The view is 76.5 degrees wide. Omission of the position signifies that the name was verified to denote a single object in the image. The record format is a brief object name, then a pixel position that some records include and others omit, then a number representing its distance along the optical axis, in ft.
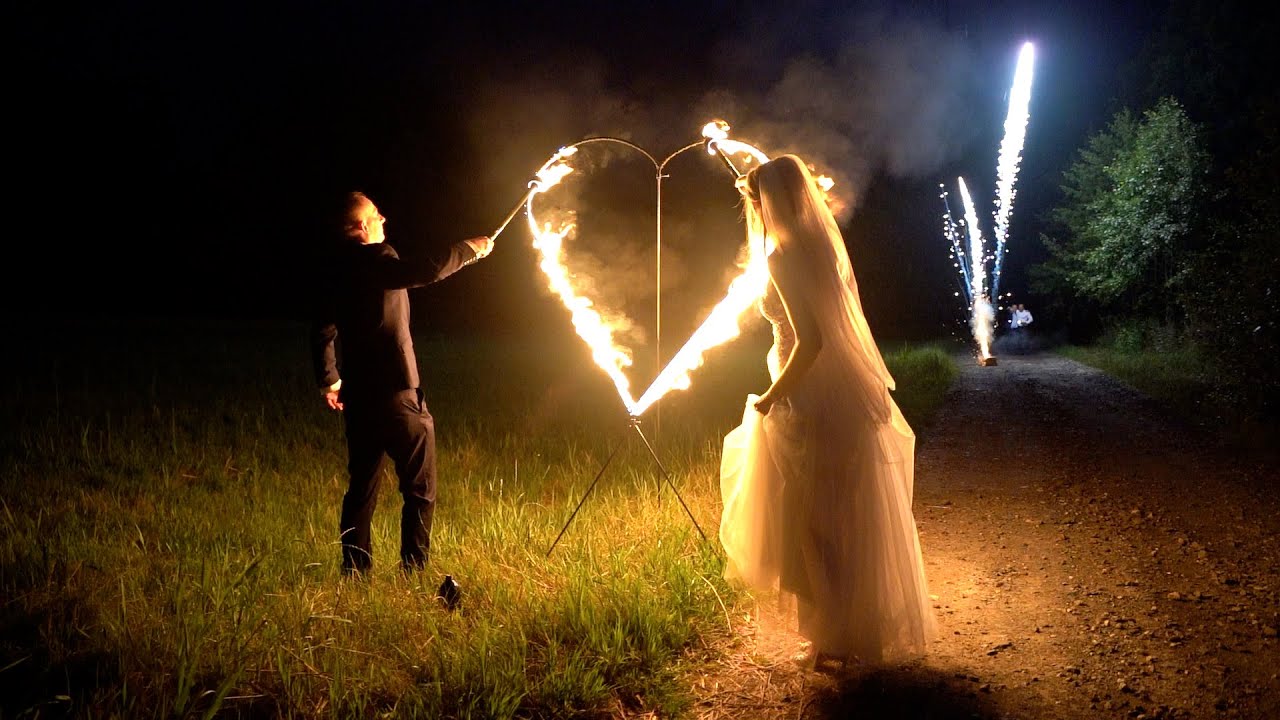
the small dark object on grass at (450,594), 14.47
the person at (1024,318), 113.29
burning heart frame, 15.05
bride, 12.38
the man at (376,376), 14.98
